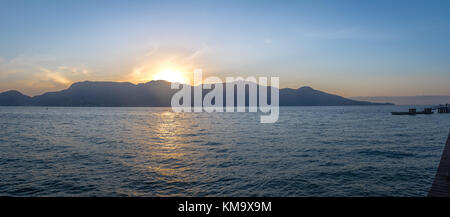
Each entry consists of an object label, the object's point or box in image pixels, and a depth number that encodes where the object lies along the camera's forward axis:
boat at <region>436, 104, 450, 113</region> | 150.89
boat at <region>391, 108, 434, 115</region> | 125.88
